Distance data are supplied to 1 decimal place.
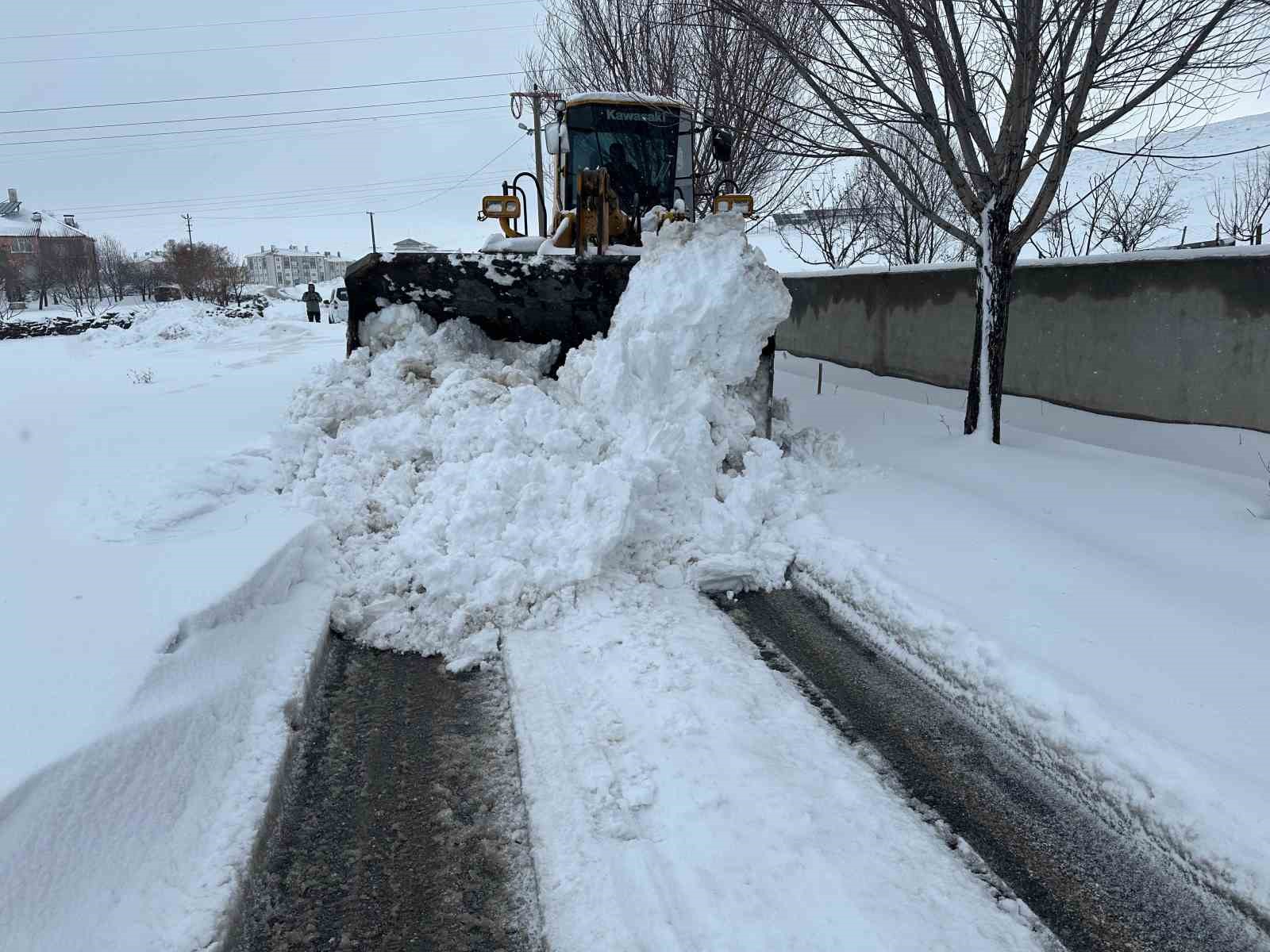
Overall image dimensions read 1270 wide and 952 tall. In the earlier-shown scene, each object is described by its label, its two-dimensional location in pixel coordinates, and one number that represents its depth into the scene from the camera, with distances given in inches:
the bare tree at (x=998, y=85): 197.5
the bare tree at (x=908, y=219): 513.7
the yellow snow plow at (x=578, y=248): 252.5
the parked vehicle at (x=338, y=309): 1144.2
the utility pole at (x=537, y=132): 649.0
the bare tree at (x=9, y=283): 2015.3
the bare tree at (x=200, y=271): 2166.6
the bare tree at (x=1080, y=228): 424.2
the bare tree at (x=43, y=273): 2121.1
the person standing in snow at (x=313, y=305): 1074.1
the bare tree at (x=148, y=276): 2571.1
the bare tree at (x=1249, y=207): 472.9
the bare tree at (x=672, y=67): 429.4
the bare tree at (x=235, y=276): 2230.6
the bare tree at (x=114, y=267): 2564.0
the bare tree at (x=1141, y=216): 503.8
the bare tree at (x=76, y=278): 2250.2
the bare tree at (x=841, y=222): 606.9
